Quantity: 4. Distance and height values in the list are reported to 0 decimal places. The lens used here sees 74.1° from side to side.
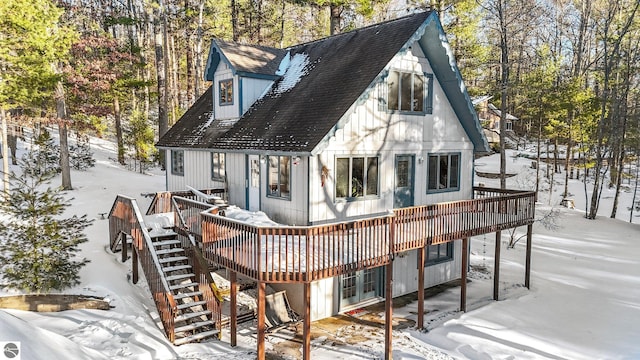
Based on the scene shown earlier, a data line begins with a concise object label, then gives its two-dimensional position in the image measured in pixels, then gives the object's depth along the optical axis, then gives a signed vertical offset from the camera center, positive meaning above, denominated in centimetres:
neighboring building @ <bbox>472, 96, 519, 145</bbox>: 4810 +310
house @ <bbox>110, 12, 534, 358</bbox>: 985 -69
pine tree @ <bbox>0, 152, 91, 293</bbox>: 1007 -254
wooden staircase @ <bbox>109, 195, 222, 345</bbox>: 1014 -335
